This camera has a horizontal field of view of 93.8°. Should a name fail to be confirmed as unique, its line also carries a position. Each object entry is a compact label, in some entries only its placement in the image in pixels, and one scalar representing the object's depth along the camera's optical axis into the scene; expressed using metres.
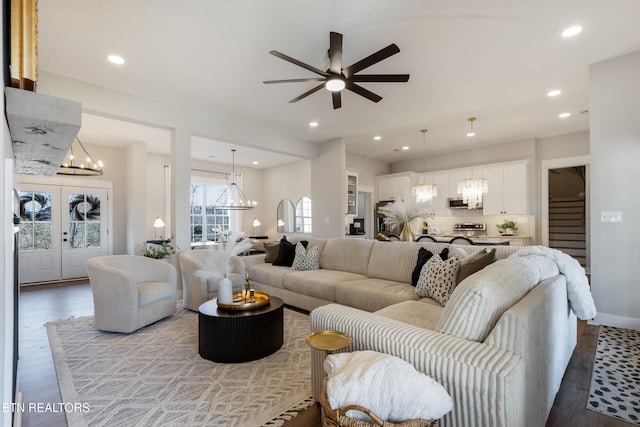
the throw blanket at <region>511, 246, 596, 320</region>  2.16
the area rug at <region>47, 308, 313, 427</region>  1.85
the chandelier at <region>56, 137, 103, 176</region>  4.78
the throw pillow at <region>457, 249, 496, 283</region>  2.55
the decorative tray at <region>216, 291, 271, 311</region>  2.65
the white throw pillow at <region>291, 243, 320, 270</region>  4.28
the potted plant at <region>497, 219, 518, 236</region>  6.50
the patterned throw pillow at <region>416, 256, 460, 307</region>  2.63
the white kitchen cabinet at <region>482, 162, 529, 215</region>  6.29
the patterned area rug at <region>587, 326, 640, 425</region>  1.88
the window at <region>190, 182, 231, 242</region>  8.32
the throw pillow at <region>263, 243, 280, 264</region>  4.74
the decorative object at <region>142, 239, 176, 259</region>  4.30
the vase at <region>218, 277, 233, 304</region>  2.68
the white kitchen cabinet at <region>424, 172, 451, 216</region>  7.55
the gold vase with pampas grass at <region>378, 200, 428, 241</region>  3.89
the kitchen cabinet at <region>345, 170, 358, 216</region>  7.23
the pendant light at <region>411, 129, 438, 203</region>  6.09
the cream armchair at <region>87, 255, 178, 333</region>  3.10
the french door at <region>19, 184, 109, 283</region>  5.87
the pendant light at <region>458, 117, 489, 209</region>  5.64
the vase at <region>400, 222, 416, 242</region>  3.97
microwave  7.31
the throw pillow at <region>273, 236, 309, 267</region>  4.54
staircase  7.09
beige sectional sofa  1.19
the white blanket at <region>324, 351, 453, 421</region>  1.14
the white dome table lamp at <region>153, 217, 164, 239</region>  7.05
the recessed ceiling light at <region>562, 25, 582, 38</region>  2.73
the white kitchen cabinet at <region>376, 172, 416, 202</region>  7.83
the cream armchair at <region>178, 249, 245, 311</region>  3.73
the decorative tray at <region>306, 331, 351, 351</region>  1.47
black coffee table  2.49
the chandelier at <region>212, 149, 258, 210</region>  8.73
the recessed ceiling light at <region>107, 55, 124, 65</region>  3.19
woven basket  1.08
